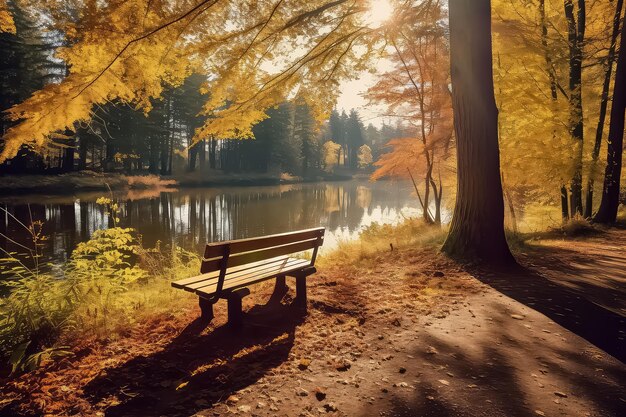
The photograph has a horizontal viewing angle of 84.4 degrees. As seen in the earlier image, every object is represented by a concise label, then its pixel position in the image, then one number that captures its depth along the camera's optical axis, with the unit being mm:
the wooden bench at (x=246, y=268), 3584
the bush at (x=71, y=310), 3281
